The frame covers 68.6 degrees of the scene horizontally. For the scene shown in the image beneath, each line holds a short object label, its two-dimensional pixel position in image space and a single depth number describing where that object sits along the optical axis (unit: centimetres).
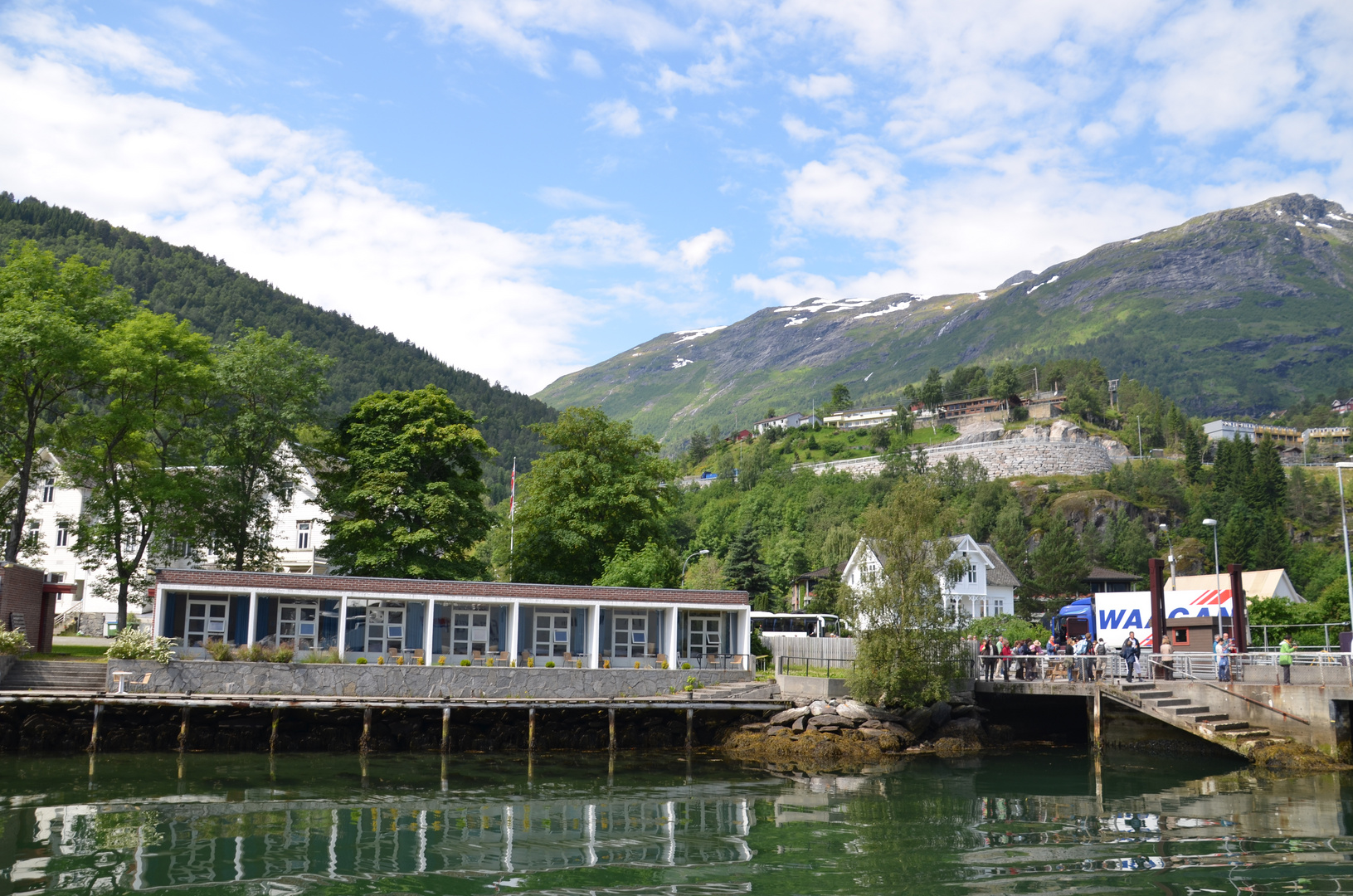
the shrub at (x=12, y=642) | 3167
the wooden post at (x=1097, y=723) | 3428
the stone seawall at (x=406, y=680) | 3241
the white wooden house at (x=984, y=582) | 7350
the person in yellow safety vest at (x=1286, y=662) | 3159
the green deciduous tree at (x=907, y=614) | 3475
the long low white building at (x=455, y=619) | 3603
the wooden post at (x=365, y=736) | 3219
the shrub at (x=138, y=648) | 3203
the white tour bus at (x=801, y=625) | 5741
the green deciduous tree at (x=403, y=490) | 4478
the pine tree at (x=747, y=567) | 6194
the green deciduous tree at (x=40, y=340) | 3681
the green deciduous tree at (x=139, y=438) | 3969
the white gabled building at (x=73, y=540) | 5847
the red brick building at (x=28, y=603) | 3400
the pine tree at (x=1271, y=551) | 9600
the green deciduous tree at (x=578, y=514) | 4988
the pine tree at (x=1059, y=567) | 8394
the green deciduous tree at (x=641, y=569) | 4594
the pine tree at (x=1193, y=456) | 13238
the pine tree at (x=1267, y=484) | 11562
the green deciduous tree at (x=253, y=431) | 4312
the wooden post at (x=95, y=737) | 3017
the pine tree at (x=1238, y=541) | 9750
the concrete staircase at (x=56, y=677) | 3133
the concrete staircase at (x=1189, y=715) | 3059
